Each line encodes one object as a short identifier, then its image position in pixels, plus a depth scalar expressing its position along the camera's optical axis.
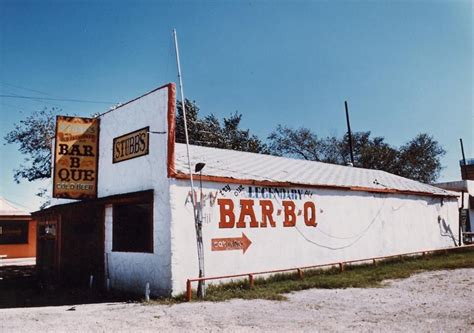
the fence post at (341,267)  14.22
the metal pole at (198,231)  10.19
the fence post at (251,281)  11.22
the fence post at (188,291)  9.72
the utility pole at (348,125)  33.23
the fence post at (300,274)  12.79
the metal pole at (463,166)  48.69
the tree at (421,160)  42.84
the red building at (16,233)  27.11
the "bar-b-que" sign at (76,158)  12.98
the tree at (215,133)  34.94
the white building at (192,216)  10.92
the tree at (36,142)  28.64
